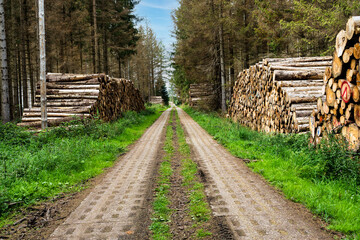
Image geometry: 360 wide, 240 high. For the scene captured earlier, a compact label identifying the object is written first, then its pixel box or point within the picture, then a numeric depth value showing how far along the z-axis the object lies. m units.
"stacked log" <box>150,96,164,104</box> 51.19
